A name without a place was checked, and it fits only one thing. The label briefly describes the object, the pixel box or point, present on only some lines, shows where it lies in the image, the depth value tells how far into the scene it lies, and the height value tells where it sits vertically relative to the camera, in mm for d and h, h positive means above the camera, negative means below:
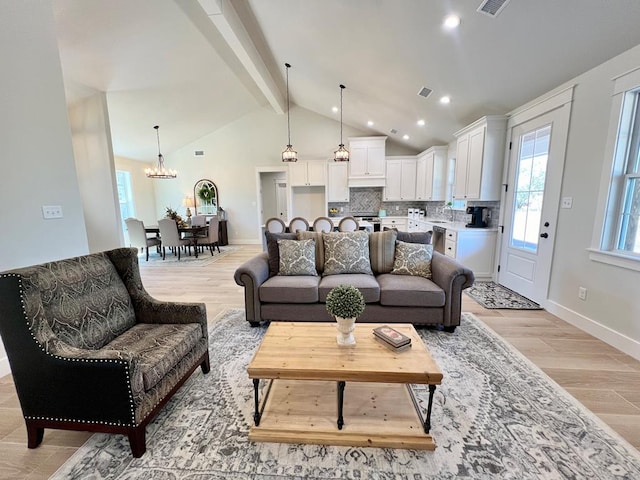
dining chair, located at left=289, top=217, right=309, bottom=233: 4426 -326
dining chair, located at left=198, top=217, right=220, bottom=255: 6500 -714
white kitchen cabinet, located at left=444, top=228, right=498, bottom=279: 4160 -682
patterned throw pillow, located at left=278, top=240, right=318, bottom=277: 3010 -583
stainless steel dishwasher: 4845 -607
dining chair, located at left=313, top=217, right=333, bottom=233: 4395 -325
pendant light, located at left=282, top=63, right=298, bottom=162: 5075 +916
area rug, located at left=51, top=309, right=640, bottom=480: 1333 -1290
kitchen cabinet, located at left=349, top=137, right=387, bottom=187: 6848 +1090
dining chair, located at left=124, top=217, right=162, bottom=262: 6016 -640
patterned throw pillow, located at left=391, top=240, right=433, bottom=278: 2949 -604
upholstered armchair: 1326 -816
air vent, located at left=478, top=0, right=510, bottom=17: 2180 +1605
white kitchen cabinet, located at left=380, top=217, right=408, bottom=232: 6945 -443
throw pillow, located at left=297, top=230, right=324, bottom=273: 3205 -494
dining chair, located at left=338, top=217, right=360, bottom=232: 4355 -325
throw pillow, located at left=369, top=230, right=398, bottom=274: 3125 -540
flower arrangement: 6464 -337
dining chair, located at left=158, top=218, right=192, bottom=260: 5988 -638
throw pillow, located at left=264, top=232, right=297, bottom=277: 3107 -528
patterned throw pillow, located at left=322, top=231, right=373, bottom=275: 3047 -552
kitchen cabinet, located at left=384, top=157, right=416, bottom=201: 6906 +668
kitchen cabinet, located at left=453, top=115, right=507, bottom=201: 3865 +692
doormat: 3289 -1203
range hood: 6949 +595
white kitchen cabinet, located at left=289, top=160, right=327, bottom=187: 7262 +841
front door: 3043 +16
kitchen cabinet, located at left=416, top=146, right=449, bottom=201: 5840 +700
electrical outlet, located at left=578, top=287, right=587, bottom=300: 2699 -885
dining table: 6348 -611
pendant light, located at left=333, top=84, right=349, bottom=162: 5203 +959
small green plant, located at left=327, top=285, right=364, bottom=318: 1578 -563
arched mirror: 7895 +233
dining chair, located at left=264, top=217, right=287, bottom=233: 4200 -326
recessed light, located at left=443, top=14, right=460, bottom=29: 2475 +1683
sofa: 2635 -768
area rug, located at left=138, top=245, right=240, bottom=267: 5832 -1229
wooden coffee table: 1435 -1213
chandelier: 6309 +760
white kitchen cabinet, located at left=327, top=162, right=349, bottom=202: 7098 +590
